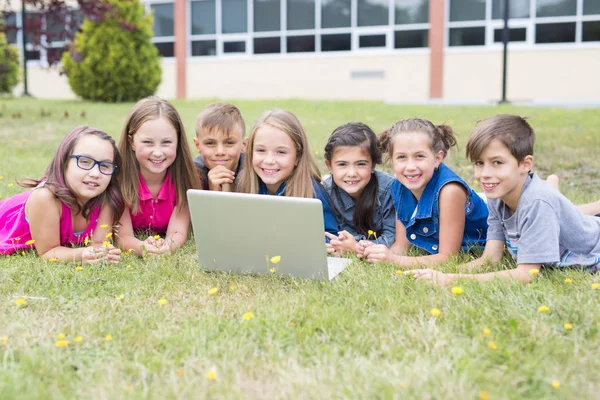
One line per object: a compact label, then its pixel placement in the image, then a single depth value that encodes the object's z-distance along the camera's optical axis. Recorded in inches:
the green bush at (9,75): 623.1
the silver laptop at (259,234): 109.3
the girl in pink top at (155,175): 147.6
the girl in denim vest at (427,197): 132.1
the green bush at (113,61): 577.9
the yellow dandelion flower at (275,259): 113.3
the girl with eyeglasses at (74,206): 135.5
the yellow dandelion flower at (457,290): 103.2
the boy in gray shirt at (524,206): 113.8
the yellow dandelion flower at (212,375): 78.2
